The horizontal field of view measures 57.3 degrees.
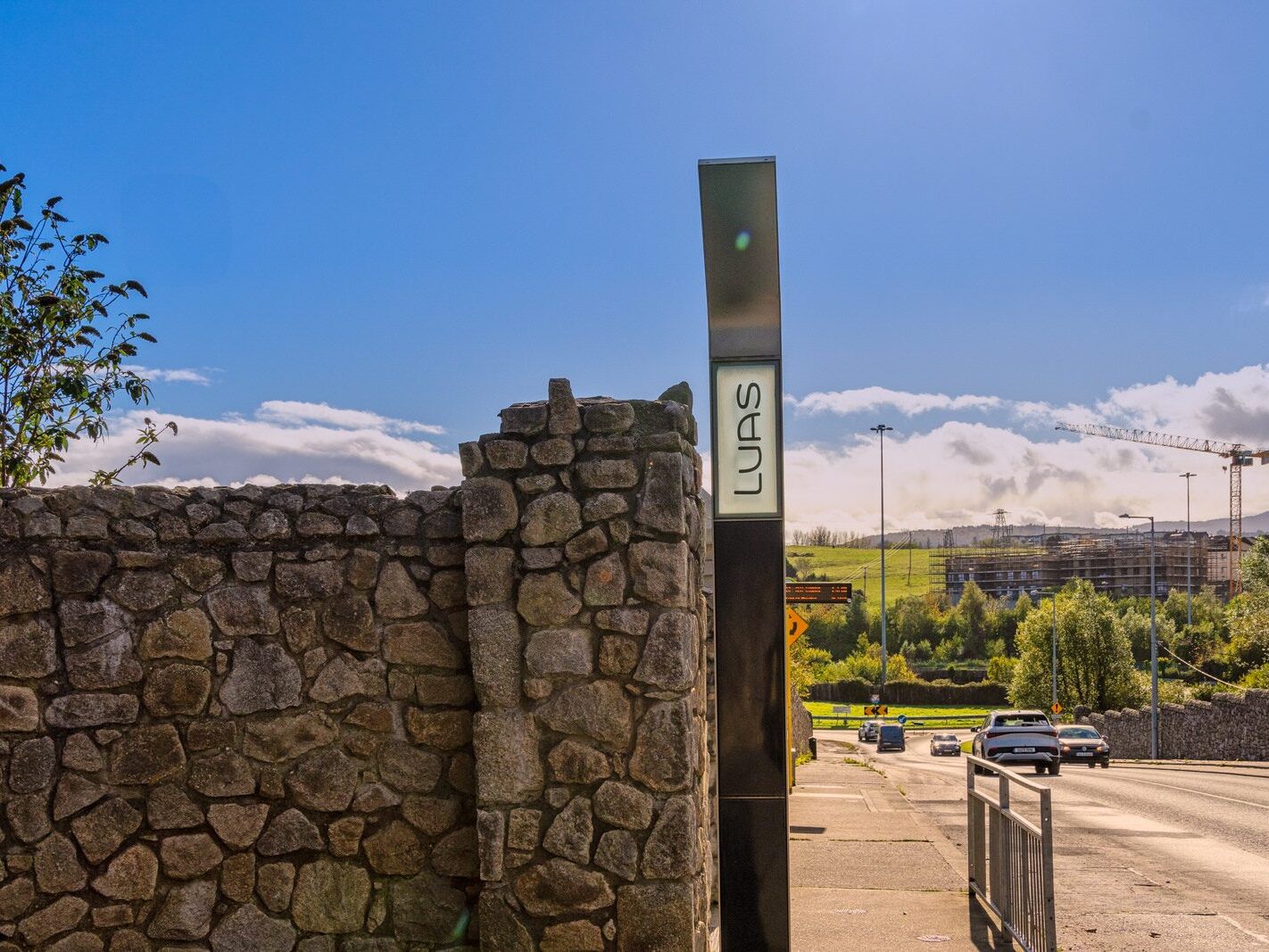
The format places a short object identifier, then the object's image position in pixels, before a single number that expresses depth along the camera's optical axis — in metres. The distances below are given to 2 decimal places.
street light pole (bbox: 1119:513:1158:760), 37.06
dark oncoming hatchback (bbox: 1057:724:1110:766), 30.00
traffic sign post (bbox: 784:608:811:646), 16.91
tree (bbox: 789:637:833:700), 42.12
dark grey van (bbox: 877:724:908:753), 46.25
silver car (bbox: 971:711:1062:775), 23.50
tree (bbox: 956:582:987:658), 126.38
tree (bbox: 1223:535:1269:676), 44.00
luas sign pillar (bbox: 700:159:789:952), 5.82
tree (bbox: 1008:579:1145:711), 62.06
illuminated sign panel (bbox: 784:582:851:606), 14.02
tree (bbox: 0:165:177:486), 9.64
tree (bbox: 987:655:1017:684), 88.31
